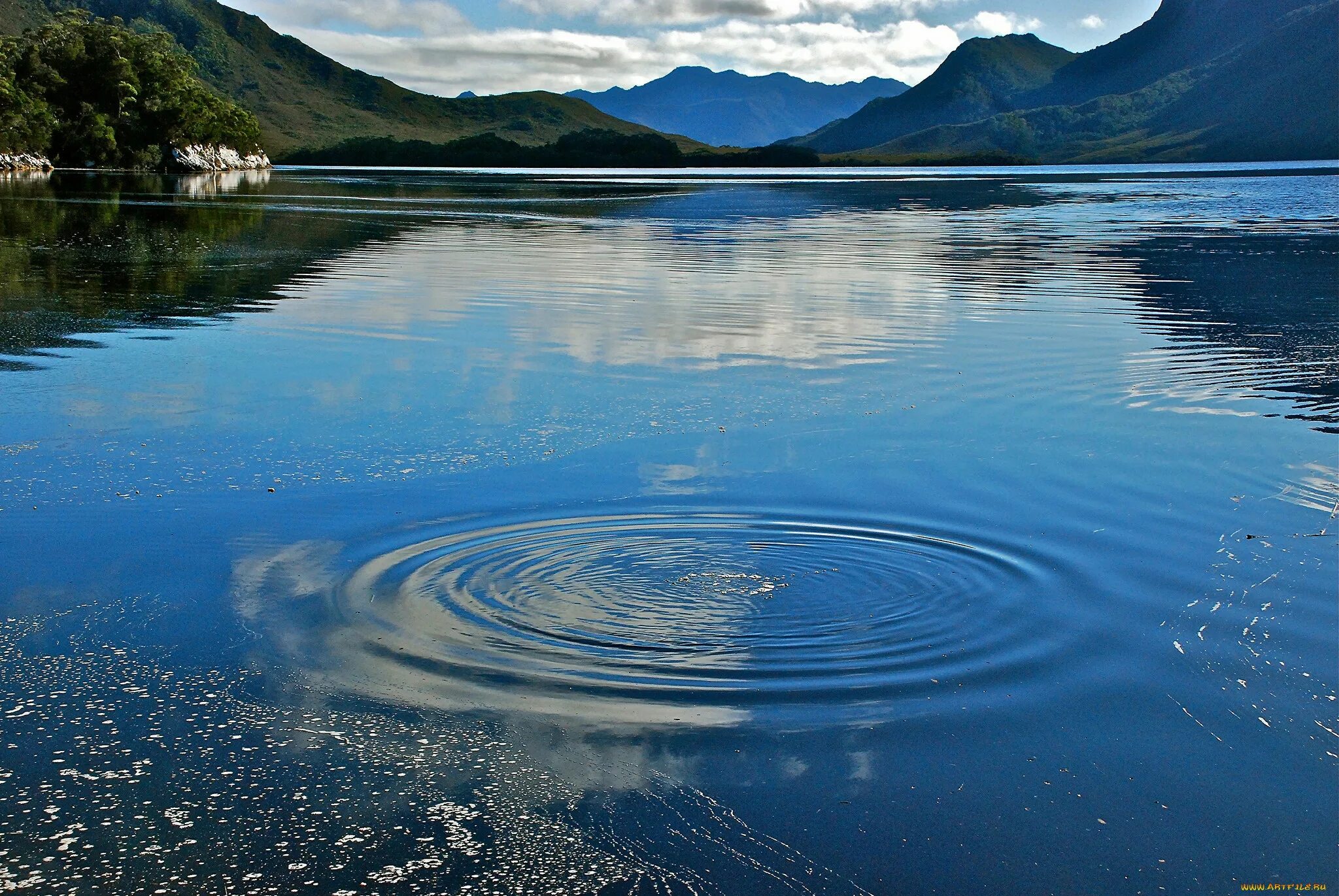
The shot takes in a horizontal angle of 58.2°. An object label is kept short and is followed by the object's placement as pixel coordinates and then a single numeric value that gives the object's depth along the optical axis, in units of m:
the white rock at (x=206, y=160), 150.88
